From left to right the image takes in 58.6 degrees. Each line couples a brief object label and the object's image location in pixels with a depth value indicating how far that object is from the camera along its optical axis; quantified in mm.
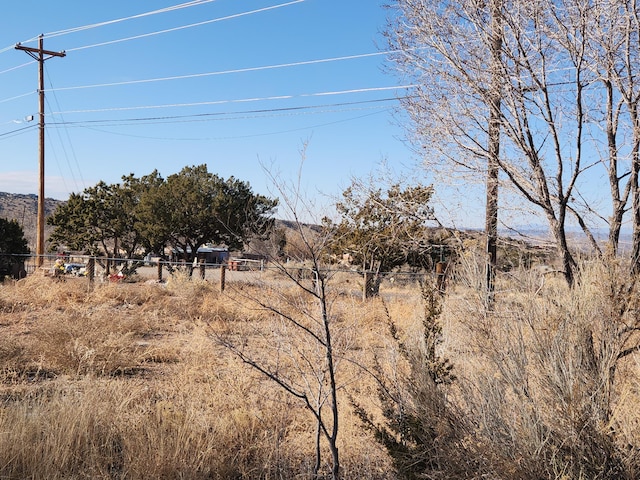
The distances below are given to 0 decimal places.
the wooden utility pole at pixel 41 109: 24031
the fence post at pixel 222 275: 15102
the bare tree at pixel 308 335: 3568
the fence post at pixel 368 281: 13602
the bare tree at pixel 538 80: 5508
